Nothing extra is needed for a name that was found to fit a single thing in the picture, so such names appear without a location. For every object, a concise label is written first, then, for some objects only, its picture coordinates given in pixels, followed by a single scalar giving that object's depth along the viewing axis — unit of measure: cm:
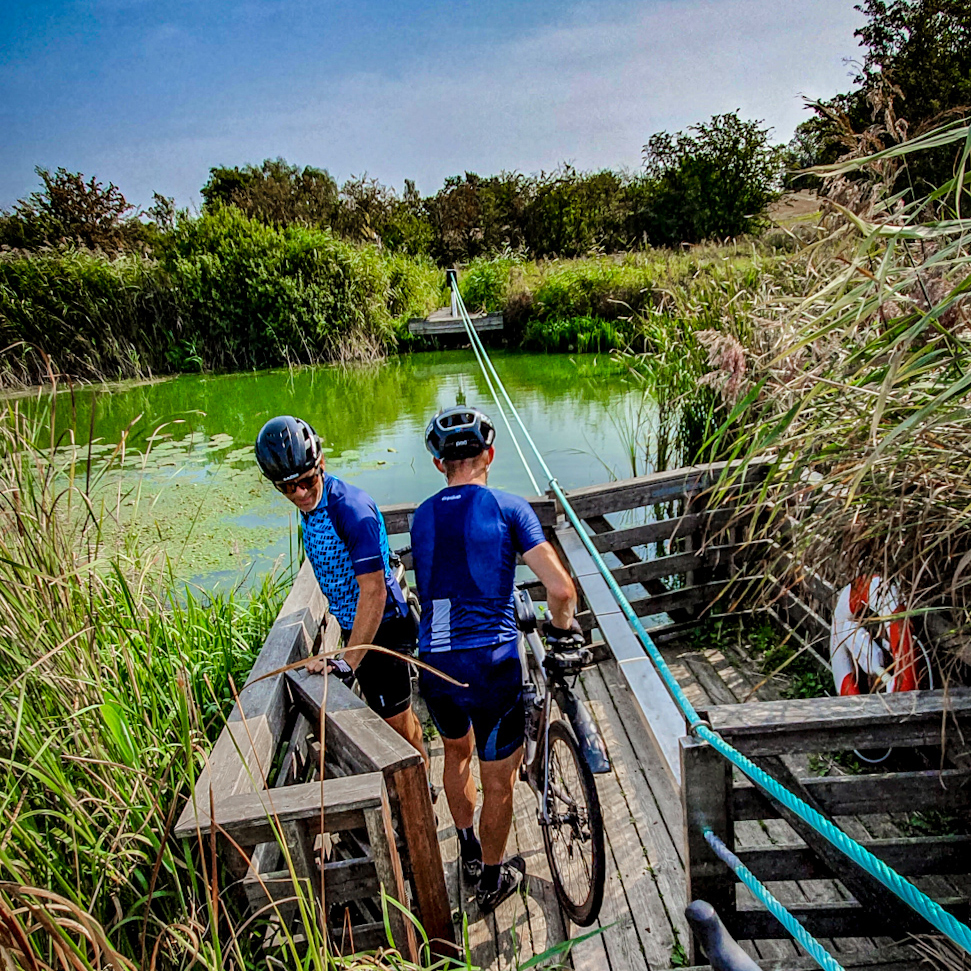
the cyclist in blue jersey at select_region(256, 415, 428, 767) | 226
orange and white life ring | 202
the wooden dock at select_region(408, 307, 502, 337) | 1677
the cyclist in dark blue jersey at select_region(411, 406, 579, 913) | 215
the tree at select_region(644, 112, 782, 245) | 2133
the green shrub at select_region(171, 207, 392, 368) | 1620
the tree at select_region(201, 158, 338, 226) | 2669
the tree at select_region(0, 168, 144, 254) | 2455
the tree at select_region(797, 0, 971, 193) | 1789
